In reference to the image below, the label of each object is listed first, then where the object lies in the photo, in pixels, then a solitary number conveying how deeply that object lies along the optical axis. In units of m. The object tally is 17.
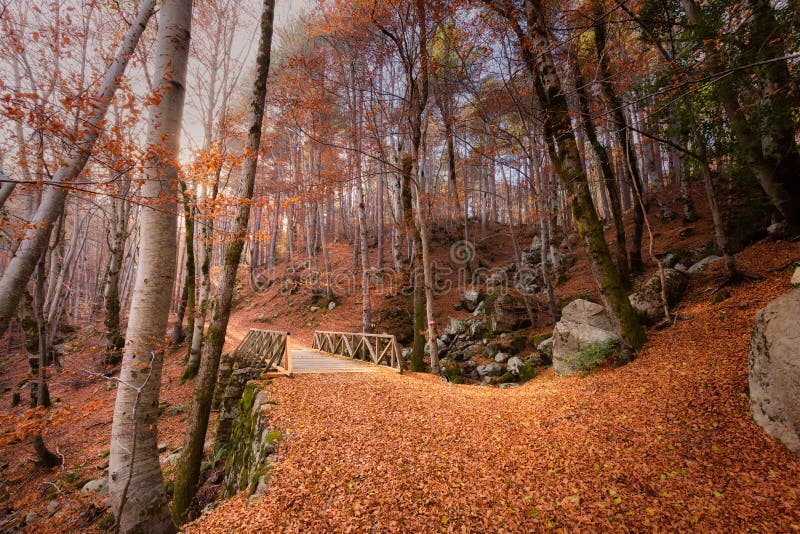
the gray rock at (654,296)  6.93
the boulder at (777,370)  2.92
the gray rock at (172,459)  6.60
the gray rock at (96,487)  5.85
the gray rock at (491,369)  9.88
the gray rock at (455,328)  13.05
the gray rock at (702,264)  8.30
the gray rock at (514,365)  9.44
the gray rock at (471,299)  14.89
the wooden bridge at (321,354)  7.64
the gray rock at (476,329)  12.45
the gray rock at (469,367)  10.45
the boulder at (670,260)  10.67
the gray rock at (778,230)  7.15
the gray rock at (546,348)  9.34
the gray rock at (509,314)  12.26
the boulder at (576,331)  6.75
